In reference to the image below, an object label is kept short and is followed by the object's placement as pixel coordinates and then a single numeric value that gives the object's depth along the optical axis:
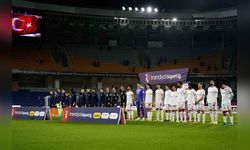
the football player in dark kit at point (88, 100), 33.34
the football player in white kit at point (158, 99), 27.38
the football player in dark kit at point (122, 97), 29.32
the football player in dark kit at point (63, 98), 36.31
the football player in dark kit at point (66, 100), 35.97
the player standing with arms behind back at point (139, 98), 28.09
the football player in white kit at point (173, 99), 26.04
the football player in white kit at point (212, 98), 22.52
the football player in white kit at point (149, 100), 27.56
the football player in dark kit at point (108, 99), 32.26
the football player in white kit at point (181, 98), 25.46
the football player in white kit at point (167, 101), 26.39
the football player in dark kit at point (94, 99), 32.92
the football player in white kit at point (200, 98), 23.95
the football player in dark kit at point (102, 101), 32.50
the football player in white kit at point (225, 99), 21.80
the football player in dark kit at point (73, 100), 34.78
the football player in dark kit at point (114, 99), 32.03
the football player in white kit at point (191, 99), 24.78
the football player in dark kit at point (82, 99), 33.47
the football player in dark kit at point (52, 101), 37.35
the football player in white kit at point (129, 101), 29.02
